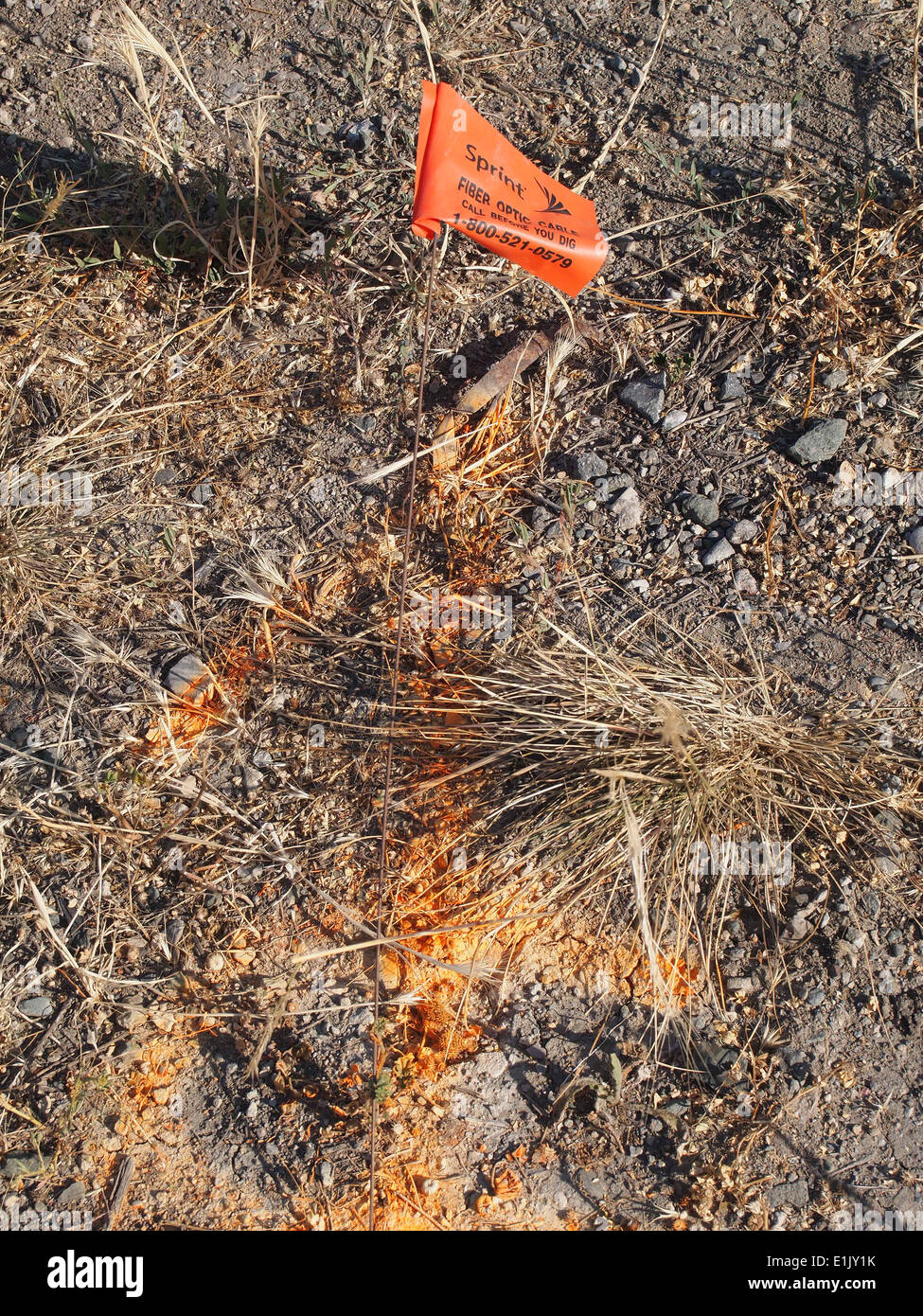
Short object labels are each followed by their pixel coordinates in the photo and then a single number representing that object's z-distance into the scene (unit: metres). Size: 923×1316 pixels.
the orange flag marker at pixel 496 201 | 2.12
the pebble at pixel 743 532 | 2.43
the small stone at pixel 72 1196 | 1.89
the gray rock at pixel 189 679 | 2.33
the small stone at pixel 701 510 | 2.46
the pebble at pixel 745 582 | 2.40
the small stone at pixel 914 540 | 2.42
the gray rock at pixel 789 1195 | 1.83
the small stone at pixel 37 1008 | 2.04
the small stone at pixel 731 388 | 2.59
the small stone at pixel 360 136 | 2.92
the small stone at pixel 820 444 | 2.50
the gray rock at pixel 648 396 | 2.59
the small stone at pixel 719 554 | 2.42
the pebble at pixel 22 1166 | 1.91
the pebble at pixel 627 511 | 2.47
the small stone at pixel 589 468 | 2.53
